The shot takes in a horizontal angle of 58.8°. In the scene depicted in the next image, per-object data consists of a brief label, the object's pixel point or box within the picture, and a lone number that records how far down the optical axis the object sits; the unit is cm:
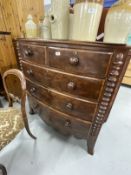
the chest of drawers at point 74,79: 67
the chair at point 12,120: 74
